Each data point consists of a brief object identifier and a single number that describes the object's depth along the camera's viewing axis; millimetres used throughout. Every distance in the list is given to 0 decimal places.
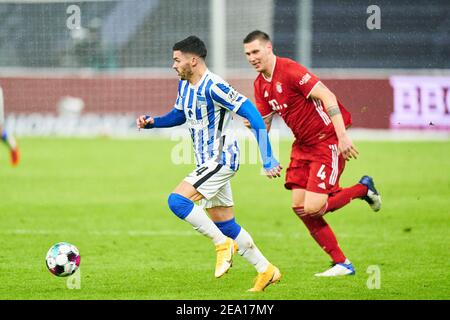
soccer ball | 16728
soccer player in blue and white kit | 16281
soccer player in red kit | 17656
